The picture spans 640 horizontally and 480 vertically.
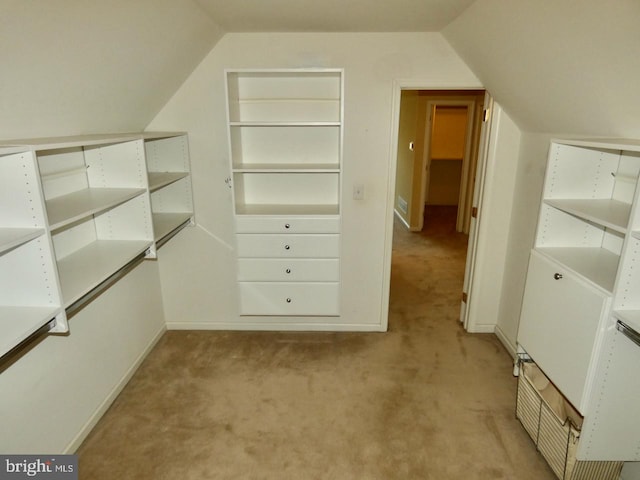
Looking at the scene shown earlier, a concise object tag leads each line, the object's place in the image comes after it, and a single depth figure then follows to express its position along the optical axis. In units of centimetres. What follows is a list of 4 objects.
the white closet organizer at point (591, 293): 162
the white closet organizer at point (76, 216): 146
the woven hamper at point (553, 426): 185
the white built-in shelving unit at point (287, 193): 289
